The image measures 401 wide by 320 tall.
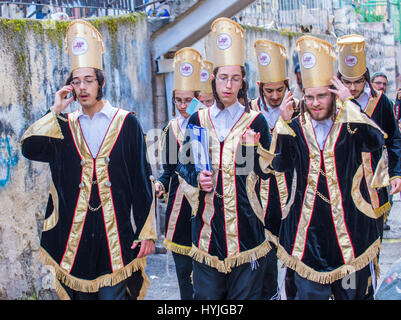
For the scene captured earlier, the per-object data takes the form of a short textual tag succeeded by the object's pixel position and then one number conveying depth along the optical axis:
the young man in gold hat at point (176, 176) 5.65
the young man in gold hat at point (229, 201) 4.62
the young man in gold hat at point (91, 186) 4.45
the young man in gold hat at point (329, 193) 4.52
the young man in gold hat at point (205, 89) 6.81
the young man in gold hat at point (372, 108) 5.68
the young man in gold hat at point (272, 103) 5.80
